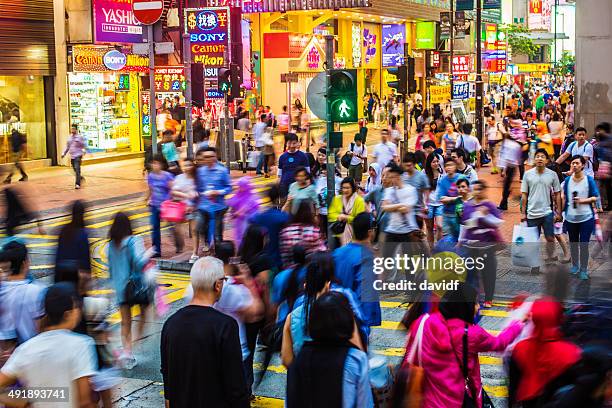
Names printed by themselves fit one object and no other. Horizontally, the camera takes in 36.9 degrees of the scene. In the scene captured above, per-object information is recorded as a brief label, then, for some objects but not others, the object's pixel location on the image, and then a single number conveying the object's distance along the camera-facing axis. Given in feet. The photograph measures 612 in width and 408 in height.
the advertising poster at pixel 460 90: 92.43
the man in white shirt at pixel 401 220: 37.01
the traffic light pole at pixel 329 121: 40.86
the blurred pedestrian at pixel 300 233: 28.61
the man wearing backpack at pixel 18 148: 79.99
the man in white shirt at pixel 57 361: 15.85
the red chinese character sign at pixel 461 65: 109.81
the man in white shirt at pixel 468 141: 67.62
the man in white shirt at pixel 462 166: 41.91
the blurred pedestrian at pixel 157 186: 45.73
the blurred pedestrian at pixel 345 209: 37.50
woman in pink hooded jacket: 17.01
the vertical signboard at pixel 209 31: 70.69
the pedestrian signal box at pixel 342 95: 41.14
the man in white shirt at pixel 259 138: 85.40
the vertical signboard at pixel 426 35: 186.80
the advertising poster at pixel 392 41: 174.50
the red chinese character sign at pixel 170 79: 82.48
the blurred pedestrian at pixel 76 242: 27.94
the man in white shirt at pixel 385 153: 55.93
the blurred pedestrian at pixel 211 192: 44.21
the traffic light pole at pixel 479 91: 96.43
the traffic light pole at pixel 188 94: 57.57
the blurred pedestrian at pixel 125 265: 28.27
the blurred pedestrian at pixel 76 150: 74.69
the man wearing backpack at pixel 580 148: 55.93
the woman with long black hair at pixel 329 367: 14.42
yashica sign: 92.27
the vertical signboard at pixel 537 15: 377.30
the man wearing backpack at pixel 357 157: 63.21
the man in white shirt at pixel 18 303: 22.16
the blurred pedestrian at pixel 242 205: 38.60
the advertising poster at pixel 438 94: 87.40
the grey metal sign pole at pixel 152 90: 55.01
